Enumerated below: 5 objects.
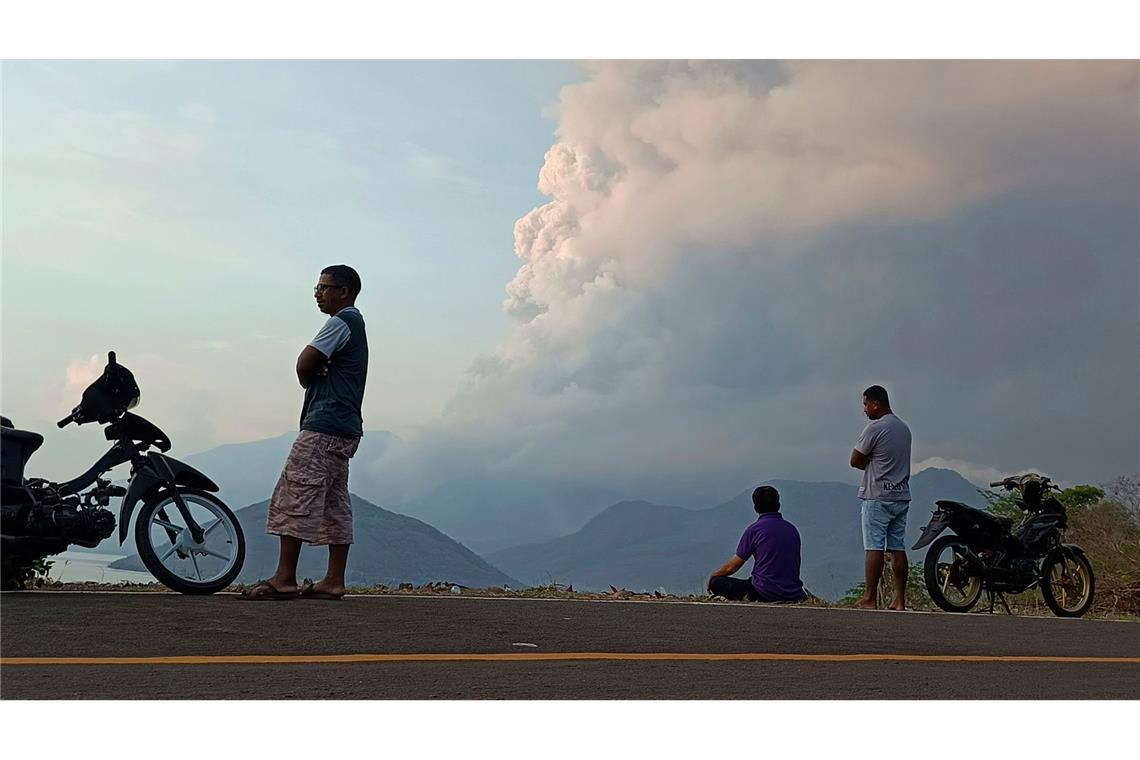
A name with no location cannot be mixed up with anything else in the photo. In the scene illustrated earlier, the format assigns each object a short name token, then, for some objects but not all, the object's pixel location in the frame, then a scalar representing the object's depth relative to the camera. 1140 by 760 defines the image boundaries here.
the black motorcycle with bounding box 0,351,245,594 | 8.16
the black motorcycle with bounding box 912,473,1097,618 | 11.42
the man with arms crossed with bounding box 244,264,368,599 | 8.16
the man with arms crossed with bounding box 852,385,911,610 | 11.16
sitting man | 10.82
